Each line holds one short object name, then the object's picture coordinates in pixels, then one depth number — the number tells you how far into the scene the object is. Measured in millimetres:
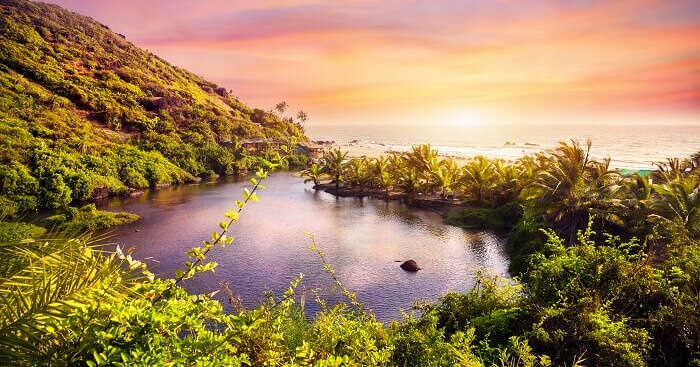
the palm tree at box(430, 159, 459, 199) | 51034
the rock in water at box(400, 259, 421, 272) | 29219
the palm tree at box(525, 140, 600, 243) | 29469
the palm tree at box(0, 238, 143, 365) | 3316
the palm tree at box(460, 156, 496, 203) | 47469
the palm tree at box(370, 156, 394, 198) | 57859
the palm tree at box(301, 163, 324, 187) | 67188
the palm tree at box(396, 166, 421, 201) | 53622
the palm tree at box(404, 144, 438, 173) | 54125
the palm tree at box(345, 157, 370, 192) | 62747
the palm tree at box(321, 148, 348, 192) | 64438
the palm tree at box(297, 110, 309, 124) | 168500
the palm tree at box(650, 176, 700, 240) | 24078
